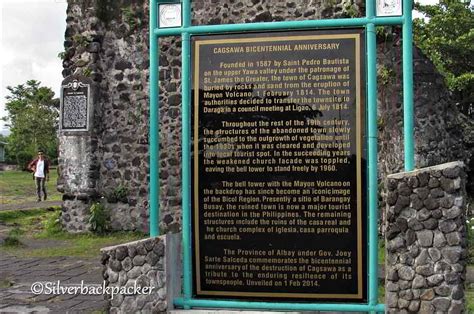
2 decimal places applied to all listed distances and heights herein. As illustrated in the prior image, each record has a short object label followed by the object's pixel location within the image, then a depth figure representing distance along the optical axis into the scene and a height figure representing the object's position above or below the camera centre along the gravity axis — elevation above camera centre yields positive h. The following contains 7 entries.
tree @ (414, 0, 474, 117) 21.61 +4.65
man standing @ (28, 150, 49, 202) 16.59 -0.12
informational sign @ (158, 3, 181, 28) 4.96 +1.29
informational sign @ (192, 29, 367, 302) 4.60 -0.01
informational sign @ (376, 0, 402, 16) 4.64 +1.26
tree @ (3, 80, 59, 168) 38.19 +2.56
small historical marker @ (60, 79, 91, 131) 10.58 +1.14
